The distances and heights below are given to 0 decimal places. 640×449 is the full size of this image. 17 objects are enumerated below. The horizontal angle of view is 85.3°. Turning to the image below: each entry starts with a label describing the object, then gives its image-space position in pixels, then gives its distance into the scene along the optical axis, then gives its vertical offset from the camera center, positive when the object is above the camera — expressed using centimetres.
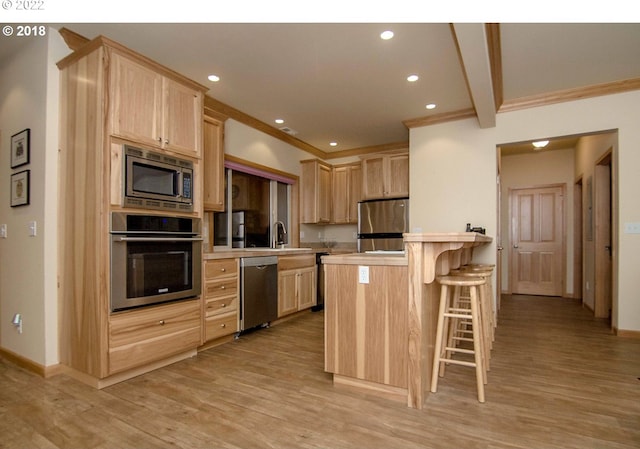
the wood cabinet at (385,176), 506 +72
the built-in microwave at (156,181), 250 +34
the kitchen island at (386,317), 208 -59
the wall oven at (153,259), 240 -26
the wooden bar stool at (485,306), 251 -70
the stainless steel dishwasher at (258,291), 354 -71
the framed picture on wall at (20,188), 271 +30
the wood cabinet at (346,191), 584 +55
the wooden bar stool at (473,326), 210 -67
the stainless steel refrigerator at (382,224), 495 +0
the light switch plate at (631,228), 351 -5
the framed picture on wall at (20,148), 273 +62
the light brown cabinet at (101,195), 235 +21
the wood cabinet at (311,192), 560 +52
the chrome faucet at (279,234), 527 -15
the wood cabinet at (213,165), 364 +64
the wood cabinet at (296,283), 408 -74
